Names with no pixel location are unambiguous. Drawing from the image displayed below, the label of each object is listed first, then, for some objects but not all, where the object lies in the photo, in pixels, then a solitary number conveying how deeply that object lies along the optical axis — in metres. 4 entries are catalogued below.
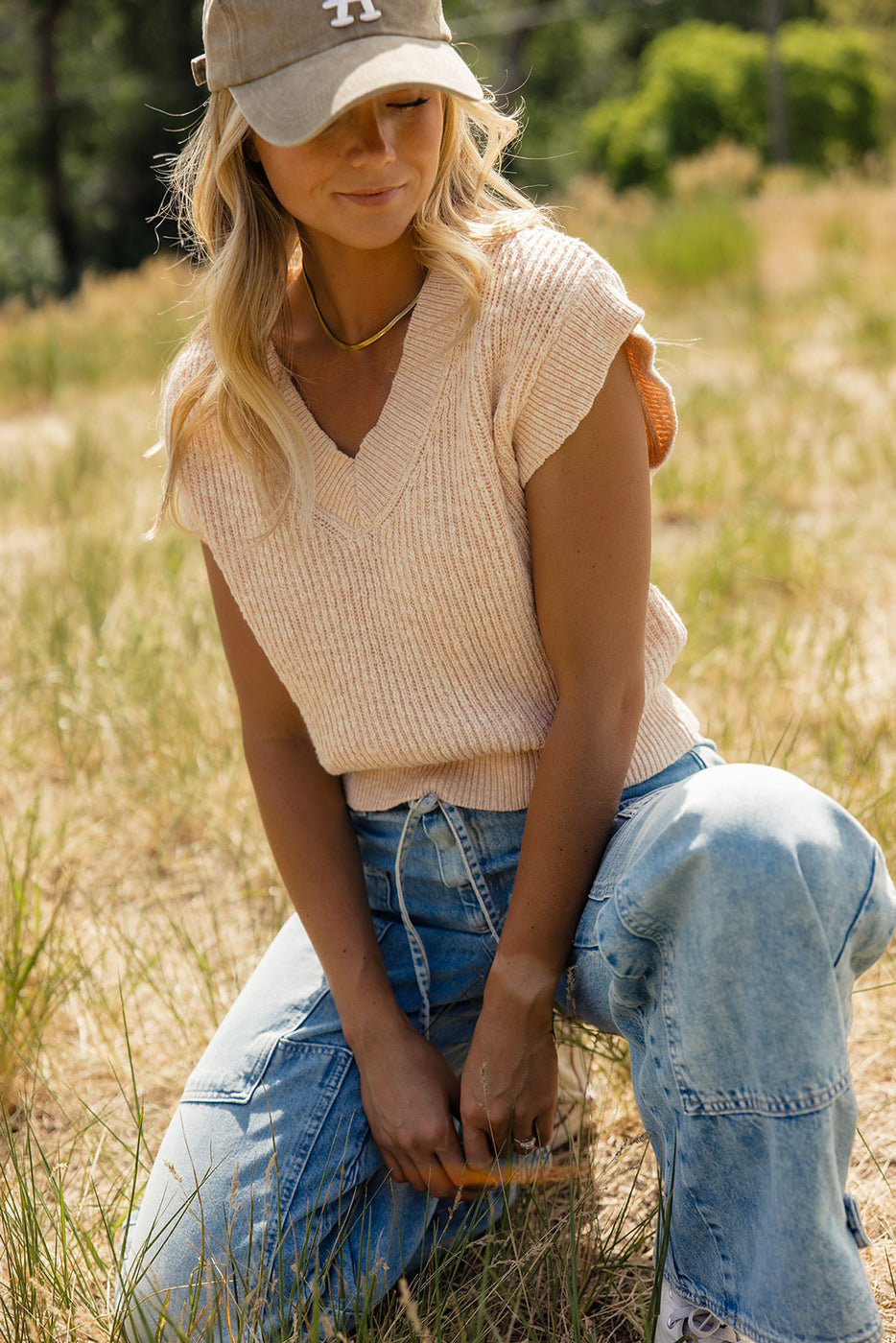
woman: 1.14
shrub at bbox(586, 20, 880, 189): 20.03
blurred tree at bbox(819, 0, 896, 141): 21.50
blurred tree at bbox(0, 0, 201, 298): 20.80
